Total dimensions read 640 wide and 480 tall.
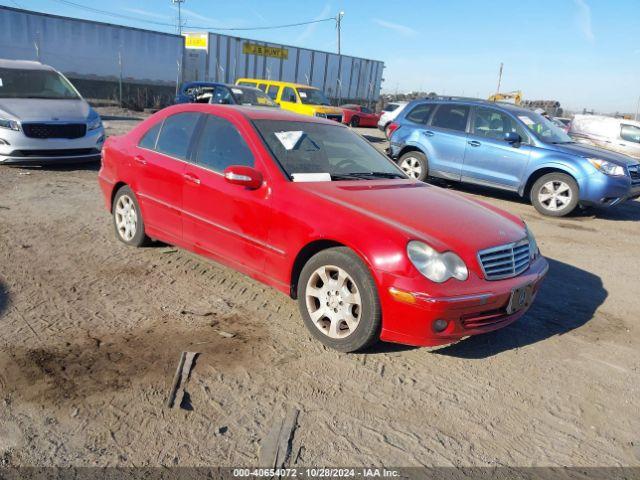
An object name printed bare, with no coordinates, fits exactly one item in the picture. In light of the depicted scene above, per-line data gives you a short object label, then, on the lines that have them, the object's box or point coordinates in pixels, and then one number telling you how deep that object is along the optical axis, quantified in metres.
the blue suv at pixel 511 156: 8.32
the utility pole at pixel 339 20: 51.53
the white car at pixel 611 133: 14.44
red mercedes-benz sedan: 3.20
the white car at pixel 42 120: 8.34
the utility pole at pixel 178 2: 68.56
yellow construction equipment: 32.22
